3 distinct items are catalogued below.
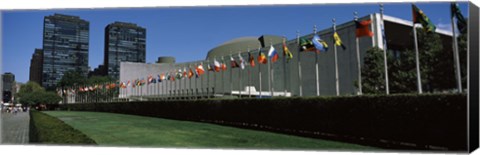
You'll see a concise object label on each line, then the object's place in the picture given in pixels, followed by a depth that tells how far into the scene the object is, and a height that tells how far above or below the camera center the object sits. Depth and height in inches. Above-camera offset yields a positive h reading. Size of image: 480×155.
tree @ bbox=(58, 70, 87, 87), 2711.4 +108.7
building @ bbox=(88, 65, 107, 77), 3772.9 +227.5
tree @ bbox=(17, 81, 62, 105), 2494.0 +1.0
